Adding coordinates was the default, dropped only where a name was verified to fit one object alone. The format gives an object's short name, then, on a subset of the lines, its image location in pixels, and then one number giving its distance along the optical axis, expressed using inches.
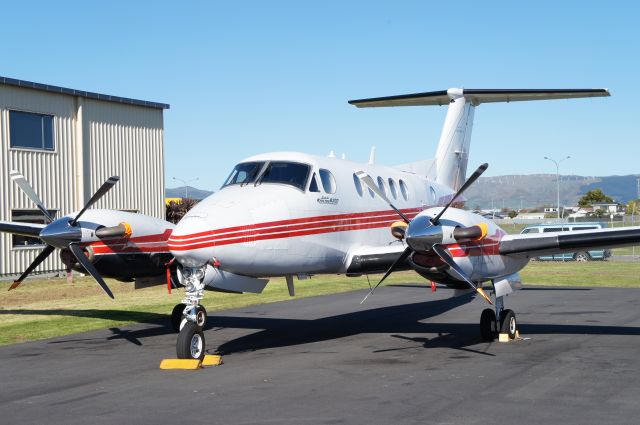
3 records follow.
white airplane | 467.8
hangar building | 1245.1
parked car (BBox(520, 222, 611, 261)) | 1573.6
